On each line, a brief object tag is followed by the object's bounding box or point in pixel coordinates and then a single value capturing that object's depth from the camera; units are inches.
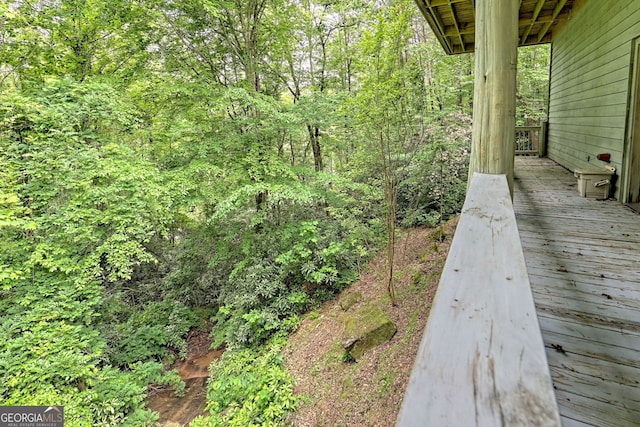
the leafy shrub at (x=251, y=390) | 168.4
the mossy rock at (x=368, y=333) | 172.7
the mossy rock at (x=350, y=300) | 227.6
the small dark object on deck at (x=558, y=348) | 61.2
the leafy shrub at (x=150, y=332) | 256.5
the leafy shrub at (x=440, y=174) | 250.1
